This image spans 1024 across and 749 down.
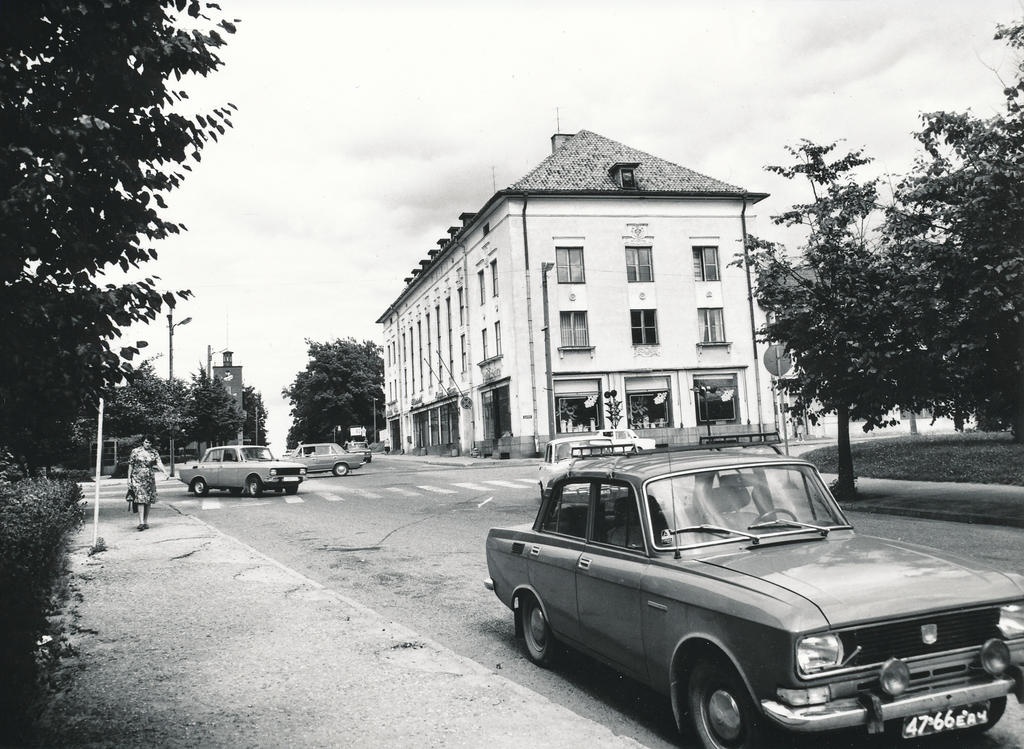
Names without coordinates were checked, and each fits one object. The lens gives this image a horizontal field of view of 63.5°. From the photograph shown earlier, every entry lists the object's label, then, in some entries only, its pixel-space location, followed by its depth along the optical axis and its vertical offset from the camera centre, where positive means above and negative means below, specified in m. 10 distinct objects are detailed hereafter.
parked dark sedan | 3.67 -0.81
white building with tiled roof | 44.09 +7.74
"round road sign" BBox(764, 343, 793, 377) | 16.06 +1.57
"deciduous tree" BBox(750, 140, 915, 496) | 15.08 +2.50
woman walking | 16.31 -0.17
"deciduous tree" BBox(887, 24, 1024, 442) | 11.94 +2.85
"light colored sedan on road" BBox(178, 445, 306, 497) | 26.31 -0.27
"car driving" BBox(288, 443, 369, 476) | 38.31 +0.07
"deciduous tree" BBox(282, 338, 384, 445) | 96.00 +8.32
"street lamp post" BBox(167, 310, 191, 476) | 37.60 +5.54
